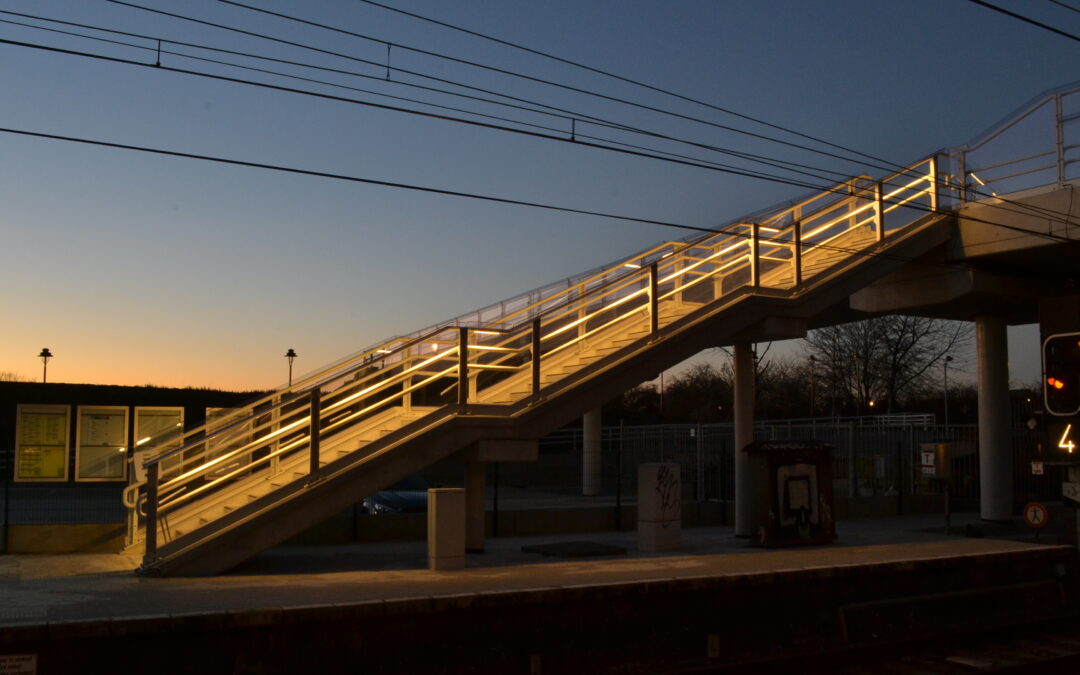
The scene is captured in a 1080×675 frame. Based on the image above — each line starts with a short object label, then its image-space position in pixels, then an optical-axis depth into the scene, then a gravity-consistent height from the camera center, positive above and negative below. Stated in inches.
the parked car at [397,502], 864.9 -54.2
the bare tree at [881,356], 2524.6 +219.8
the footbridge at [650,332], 556.4 +79.9
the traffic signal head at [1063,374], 585.9 +39.6
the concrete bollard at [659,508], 671.8 -45.6
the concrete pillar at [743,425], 770.2 +12.3
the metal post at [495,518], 784.0 -61.0
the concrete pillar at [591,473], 1031.0 -33.8
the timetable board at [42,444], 1065.5 -6.2
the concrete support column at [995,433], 964.0 +8.3
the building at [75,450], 639.8 -12.6
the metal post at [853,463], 1099.9 -24.2
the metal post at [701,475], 1041.5 -35.6
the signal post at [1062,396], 586.6 +26.8
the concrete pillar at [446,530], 565.3 -50.8
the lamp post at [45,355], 2062.0 +173.5
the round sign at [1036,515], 678.5 -50.1
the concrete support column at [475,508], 661.9 -45.2
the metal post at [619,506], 845.2 -55.4
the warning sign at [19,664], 343.0 -77.4
